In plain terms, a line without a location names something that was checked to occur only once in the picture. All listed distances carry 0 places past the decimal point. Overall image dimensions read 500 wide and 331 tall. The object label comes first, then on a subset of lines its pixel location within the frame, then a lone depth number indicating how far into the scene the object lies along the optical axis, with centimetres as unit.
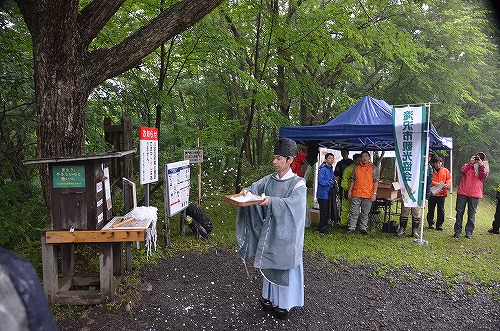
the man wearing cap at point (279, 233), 331
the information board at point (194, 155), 749
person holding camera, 697
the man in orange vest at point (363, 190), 707
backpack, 628
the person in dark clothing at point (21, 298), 61
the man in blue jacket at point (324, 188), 708
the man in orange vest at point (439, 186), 767
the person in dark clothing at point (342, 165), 829
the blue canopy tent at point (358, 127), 632
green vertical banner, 604
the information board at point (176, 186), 553
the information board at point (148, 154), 474
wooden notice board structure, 332
